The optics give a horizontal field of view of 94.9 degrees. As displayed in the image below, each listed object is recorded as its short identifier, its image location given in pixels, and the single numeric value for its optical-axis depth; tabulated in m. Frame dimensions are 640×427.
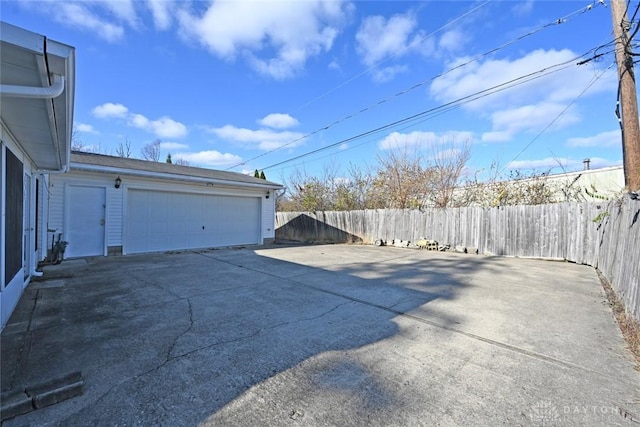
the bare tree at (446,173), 13.27
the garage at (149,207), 7.84
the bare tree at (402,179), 14.02
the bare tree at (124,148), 22.78
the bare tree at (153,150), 26.91
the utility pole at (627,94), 5.59
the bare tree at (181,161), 28.00
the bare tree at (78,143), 20.57
